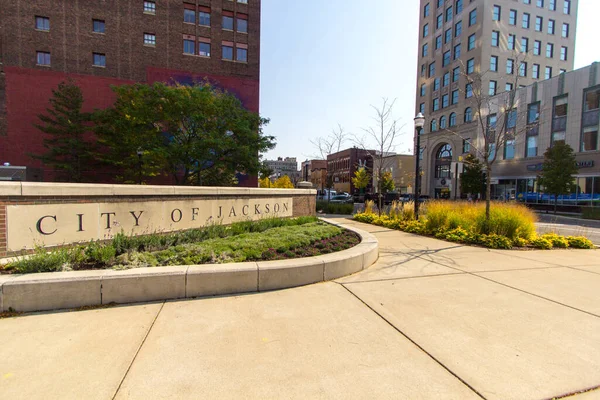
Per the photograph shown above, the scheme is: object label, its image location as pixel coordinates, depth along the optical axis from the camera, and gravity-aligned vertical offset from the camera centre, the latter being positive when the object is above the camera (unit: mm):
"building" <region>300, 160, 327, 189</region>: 89200 +3993
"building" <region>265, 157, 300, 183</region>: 145625 +9817
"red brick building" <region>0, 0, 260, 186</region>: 26750 +13219
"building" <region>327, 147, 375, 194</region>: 74812 +4599
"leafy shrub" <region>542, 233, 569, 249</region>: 8156 -1495
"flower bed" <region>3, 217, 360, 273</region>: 4129 -1203
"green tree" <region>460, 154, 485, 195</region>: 35516 +890
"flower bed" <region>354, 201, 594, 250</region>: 8008 -1287
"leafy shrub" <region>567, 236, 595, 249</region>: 8242 -1545
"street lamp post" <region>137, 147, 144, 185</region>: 19472 +1668
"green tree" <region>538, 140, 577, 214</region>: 24430 +1541
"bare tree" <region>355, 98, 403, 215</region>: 16969 +2704
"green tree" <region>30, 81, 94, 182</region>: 24147 +3551
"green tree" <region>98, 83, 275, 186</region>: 19219 +3412
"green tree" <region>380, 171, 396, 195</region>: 40694 +216
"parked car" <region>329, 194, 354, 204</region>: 36738 -1873
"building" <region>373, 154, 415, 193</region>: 62438 +3570
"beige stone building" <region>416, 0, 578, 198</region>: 40125 +19891
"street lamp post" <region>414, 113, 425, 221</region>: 11391 +1731
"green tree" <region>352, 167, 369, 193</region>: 41294 +687
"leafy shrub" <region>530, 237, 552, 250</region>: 7859 -1508
